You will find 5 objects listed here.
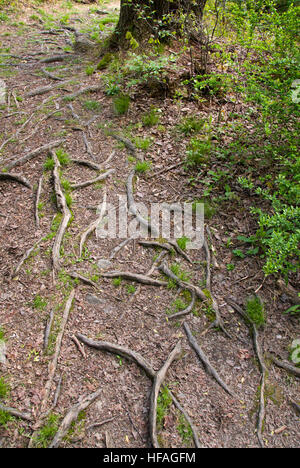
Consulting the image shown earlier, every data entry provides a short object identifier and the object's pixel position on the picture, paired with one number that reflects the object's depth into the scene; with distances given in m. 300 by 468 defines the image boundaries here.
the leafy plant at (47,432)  2.78
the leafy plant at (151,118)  6.07
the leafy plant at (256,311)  3.80
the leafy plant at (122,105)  6.31
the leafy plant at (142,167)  5.48
